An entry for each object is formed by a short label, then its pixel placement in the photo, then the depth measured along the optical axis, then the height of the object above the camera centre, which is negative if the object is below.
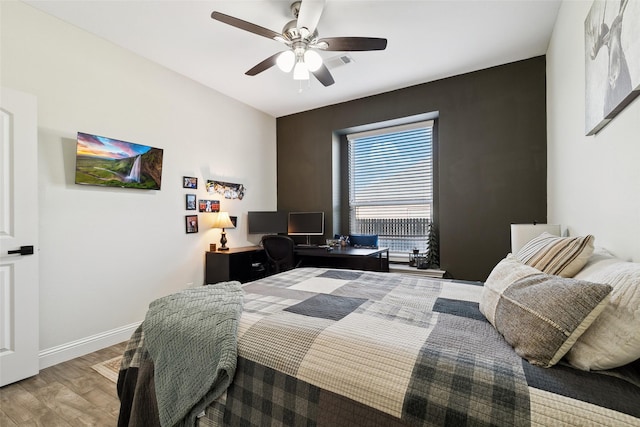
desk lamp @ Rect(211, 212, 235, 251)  3.56 -0.13
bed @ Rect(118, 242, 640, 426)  0.71 -0.47
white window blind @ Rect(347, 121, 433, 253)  3.87 +0.41
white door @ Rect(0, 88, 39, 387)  1.99 -0.17
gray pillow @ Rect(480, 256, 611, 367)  0.79 -0.31
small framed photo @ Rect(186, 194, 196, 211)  3.34 +0.13
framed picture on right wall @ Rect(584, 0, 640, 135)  1.08 +0.68
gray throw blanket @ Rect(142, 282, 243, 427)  1.06 -0.55
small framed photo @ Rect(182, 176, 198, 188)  3.30 +0.37
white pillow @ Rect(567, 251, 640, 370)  0.73 -0.32
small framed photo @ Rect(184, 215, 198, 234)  3.32 -0.12
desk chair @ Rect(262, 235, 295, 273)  3.46 -0.48
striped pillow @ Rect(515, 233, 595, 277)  1.21 -0.20
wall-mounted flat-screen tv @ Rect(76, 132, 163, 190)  2.44 +0.47
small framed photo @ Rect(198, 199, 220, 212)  3.50 +0.10
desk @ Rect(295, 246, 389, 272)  3.38 -0.58
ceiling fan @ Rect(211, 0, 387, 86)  1.96 +1.32
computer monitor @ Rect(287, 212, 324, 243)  4.16 -0.16
